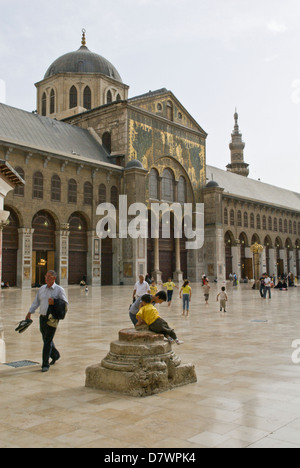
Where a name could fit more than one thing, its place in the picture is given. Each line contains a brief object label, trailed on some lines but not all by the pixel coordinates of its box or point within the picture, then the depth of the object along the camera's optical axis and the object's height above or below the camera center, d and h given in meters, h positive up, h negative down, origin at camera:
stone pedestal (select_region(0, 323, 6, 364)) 7.60 -1.56
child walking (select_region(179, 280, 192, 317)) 14.87 -1.07
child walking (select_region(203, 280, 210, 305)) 20.14 -1.23
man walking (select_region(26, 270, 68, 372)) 6.87 -0.71
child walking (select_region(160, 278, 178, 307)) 19.59 -0.96
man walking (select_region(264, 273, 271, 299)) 23.62 -1.02
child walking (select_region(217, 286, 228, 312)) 16.05 -1.25
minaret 75.12 +18.95
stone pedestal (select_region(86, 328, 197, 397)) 5.44 -1.30
